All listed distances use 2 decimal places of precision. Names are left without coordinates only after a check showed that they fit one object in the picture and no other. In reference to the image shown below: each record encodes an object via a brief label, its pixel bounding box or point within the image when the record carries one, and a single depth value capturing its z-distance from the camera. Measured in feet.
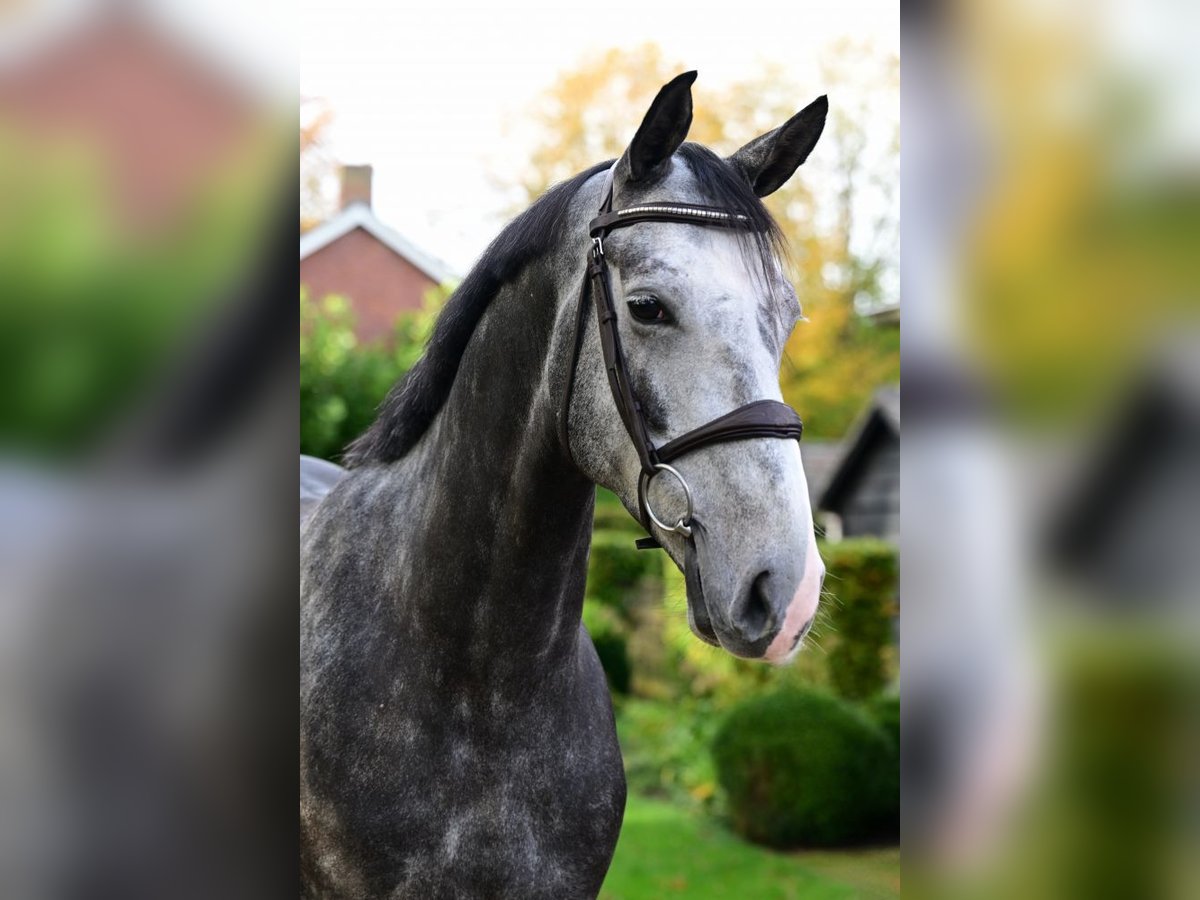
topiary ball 19.63
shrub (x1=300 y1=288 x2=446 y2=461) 23.98
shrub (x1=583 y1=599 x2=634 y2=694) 28.91
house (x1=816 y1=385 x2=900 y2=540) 31.12
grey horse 5.05
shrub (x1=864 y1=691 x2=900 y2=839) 19.99
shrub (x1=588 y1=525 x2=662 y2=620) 31.99
